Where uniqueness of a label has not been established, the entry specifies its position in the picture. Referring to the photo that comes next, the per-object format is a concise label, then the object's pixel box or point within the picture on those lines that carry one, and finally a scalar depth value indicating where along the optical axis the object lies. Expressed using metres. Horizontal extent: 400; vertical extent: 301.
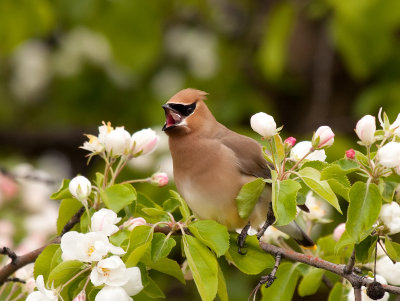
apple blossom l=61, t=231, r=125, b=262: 4.79
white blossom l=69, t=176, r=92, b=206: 5.21
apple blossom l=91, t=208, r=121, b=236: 4.95
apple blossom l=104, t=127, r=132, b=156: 5.50
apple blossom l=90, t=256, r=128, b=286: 4.75
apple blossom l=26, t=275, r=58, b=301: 4.78
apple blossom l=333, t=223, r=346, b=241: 5.64
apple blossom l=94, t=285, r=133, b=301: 4.78
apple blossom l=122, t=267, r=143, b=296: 4.82
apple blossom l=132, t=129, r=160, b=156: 5.64
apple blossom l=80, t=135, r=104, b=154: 5.54
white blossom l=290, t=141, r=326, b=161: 5.42
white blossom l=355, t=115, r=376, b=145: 4.80
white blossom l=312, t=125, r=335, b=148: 5.01
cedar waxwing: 5.88
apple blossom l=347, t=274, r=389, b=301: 5.37
